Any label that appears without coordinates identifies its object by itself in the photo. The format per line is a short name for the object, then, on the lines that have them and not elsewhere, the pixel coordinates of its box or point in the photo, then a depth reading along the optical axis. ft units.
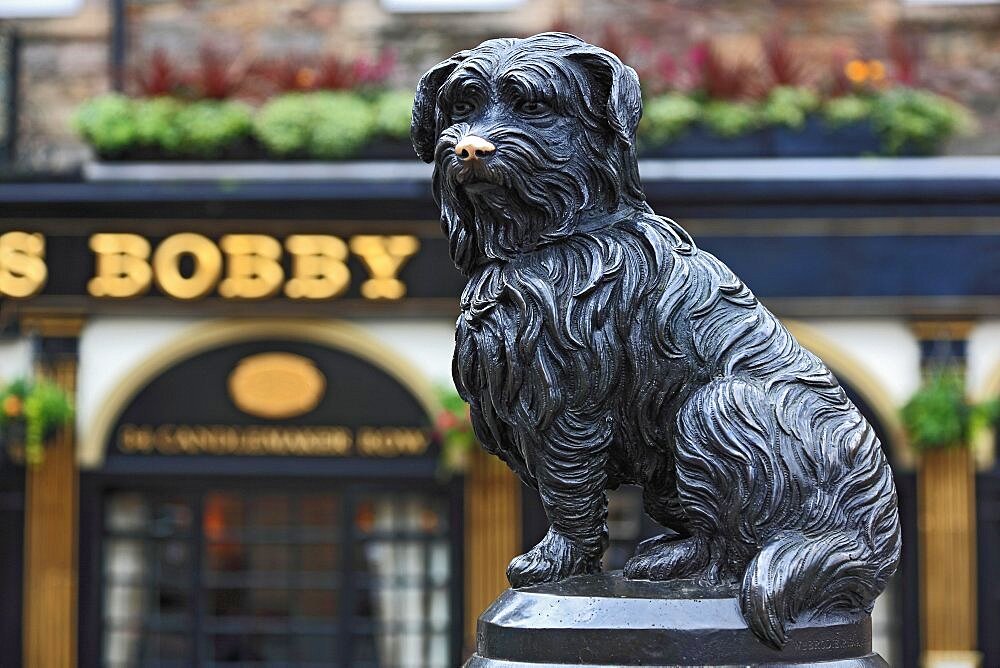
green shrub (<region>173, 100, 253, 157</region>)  36.60
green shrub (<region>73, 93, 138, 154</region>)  36.76
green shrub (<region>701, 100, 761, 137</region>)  35.88
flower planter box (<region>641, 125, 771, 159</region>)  36.09
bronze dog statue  11.78
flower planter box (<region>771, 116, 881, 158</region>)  35.99
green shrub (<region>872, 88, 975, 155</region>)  35.68
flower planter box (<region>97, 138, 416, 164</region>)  36.58
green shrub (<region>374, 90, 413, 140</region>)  36.01
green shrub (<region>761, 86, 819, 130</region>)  35.81
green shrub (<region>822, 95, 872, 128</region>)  35.81
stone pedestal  11.36
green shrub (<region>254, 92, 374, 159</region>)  36.17
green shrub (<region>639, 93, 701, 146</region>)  35.70
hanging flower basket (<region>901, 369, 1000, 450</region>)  34.91
